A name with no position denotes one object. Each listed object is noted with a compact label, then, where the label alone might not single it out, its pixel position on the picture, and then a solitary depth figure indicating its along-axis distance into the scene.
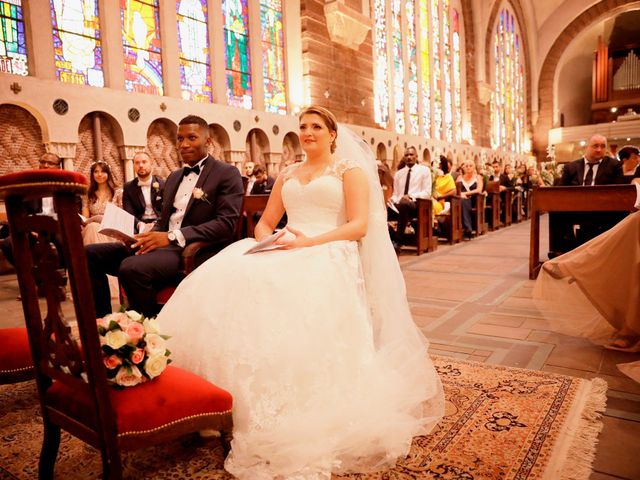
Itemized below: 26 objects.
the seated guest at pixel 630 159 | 6.45
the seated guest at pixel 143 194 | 4.14
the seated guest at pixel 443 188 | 7.84
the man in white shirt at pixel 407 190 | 7.19
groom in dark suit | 2.79
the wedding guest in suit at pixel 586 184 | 5.54
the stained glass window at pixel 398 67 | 13.59
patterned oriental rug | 1.77
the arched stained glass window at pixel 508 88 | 20.88
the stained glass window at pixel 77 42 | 6.39
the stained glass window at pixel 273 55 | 9.38
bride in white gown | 1.79
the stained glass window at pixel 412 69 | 14.34
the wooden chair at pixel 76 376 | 1.34
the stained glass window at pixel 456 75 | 17.39
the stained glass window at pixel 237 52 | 8.72
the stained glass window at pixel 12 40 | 5.87
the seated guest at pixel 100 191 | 5.32
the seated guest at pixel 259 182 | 7.88
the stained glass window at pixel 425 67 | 15.15
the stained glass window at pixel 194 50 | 7.99
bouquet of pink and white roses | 1.55
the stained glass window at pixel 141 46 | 7.24
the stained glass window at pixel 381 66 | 12.71
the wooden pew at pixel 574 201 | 4.48
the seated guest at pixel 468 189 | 8.61
